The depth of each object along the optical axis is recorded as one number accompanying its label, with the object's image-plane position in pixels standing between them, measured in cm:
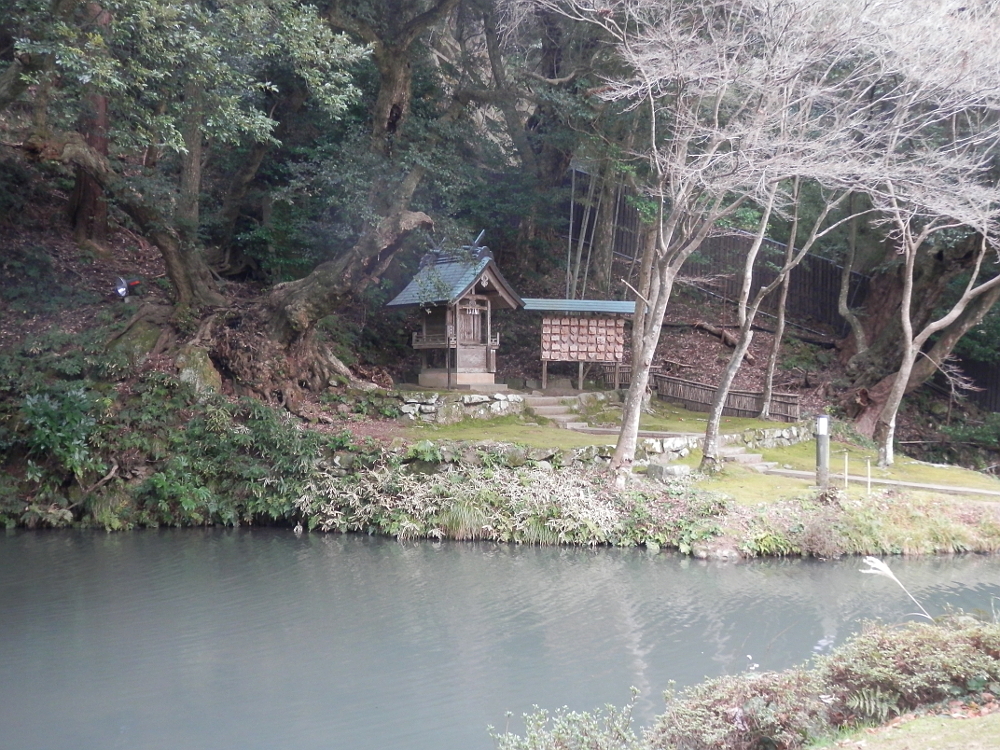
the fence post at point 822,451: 1223
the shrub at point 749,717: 457
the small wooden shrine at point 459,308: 1712
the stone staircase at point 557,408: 1678
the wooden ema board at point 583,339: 1853
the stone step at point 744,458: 1463
